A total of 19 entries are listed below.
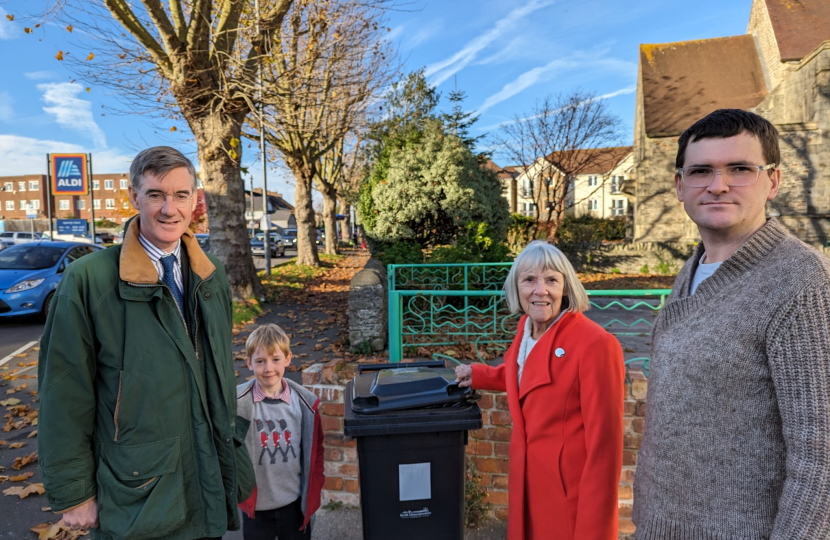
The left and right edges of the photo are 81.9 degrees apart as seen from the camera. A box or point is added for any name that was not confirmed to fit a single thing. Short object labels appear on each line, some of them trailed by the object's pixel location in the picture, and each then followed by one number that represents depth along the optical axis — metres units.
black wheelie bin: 2.12
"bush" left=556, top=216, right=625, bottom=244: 19.94
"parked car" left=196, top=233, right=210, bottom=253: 21.79
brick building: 70.06
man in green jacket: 1.56
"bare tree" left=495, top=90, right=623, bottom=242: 20.27
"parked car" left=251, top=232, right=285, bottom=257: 30.14
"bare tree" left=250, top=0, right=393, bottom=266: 10.08
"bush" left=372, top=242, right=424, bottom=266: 9.68
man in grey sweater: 1.17
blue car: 8.95
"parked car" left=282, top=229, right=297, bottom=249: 38.81
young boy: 2.33
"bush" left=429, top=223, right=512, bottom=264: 8.67
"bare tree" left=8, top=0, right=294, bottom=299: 8.59
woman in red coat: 1.82
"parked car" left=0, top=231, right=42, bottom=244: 31.74
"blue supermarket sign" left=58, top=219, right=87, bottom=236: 28.66
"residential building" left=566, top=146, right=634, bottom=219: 36.62
